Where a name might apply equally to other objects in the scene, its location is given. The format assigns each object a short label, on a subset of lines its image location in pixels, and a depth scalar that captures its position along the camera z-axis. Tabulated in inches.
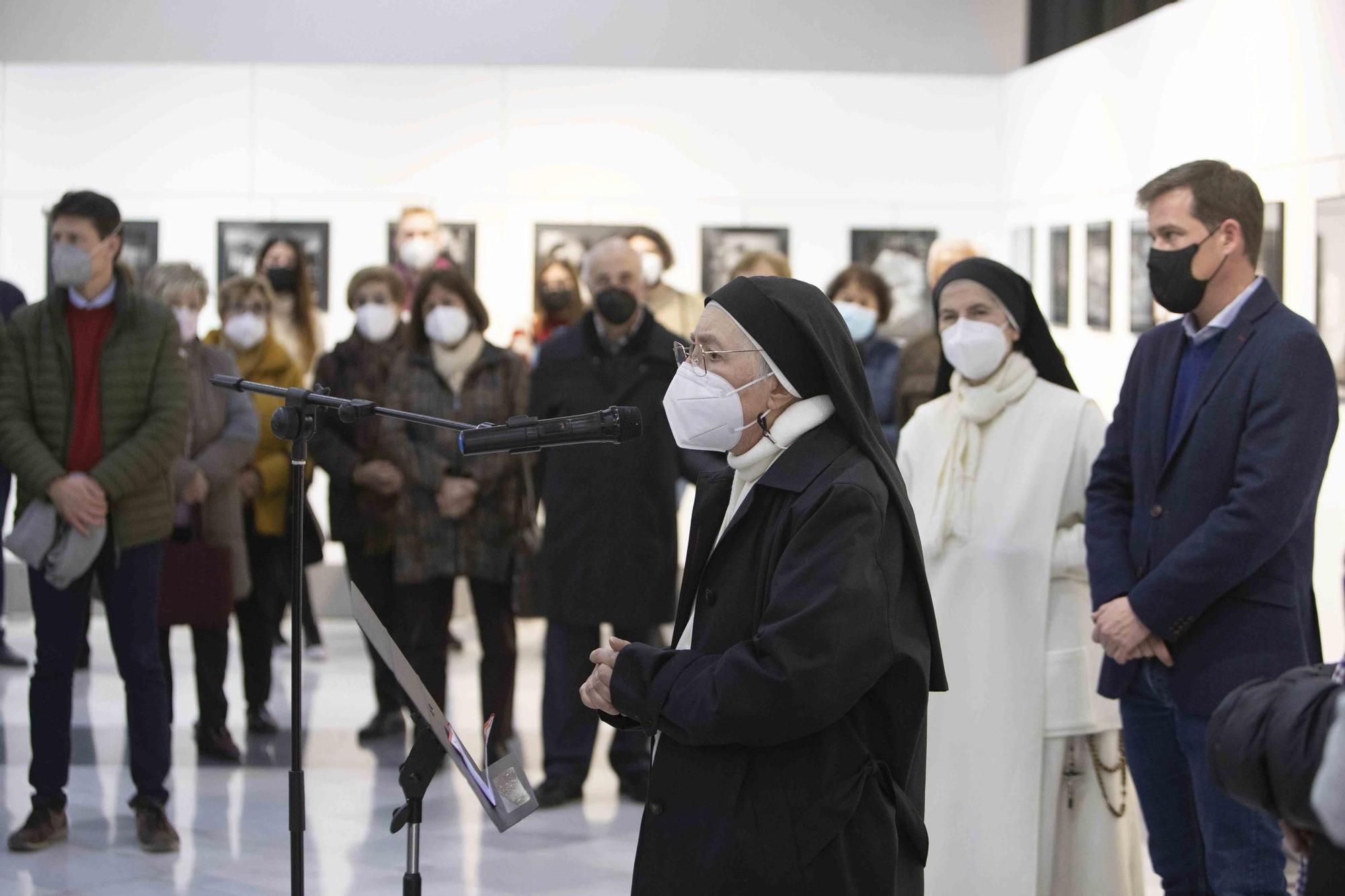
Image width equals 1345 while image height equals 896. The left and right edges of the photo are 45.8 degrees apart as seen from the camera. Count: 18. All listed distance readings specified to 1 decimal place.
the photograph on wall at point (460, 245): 417.7
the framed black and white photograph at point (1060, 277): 382.3
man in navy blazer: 151.7
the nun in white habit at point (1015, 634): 172.7
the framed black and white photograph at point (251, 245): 418.3
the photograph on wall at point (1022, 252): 408.8
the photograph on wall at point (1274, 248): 268.5
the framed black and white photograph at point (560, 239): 417.4
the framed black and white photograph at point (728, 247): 419.8
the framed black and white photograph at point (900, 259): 425.1
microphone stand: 125.7
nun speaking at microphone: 107.5
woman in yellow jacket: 295.9
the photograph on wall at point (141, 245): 417.1
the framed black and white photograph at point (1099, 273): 354.3
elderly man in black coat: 253.0
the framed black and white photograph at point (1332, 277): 248.1
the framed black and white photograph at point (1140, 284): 326.0
